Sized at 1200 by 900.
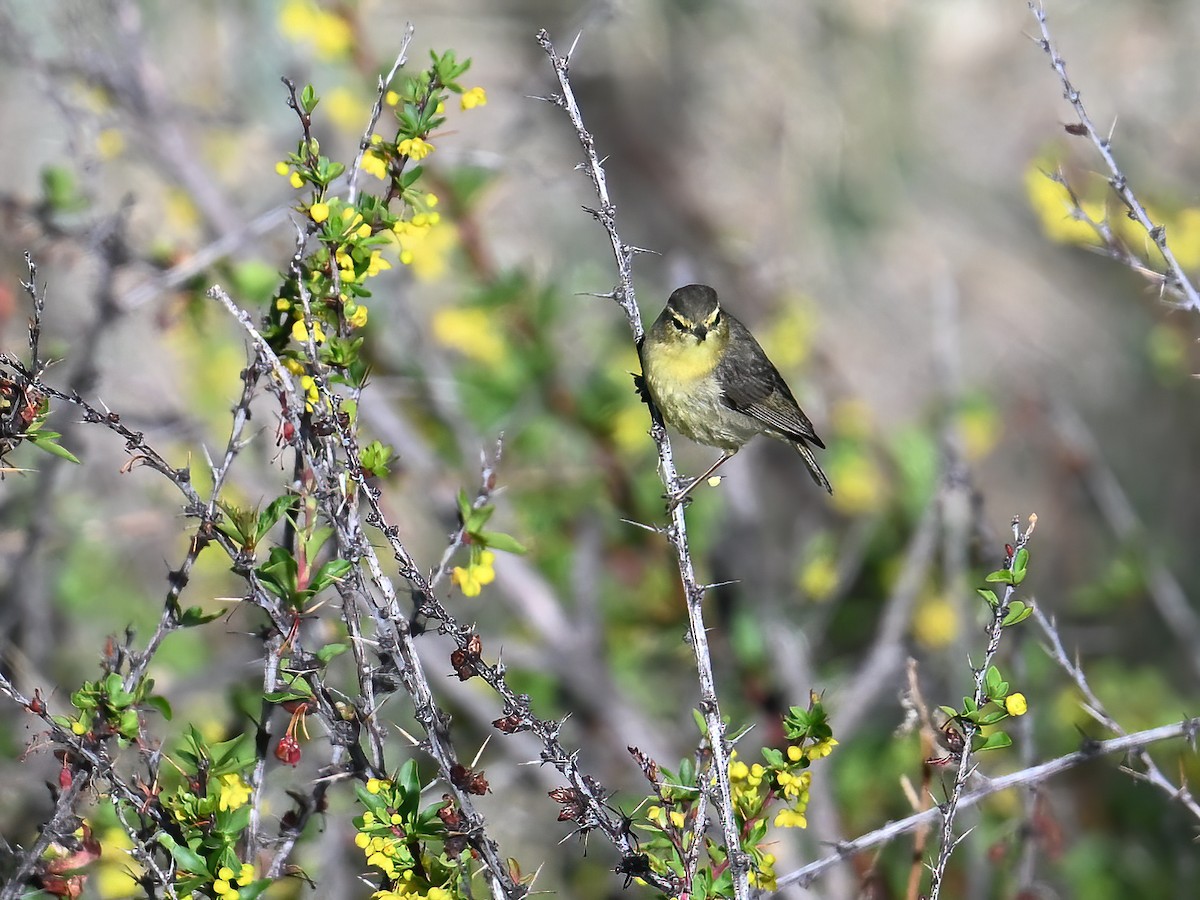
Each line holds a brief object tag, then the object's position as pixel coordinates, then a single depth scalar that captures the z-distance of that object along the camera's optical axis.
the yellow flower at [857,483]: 15.64
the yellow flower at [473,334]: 13.87
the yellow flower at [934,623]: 14.07
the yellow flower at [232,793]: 5.65
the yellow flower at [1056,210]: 10.47
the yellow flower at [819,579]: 13.41
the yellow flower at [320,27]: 11.59
